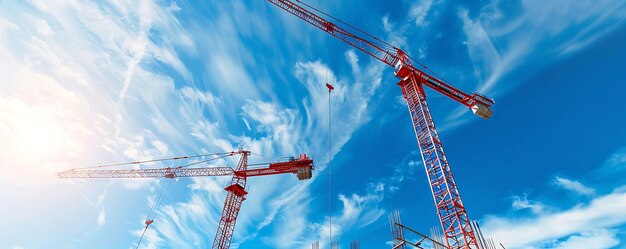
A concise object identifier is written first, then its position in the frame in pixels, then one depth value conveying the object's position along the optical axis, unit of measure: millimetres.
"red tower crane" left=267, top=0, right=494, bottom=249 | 25531
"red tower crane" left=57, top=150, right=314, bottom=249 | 42438
